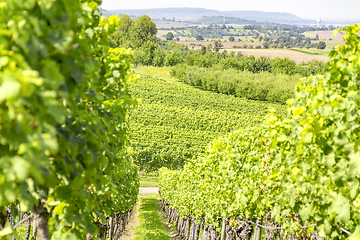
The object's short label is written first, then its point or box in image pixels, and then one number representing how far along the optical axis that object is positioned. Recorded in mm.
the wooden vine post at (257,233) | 12156
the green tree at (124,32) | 191587
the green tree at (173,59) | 165750
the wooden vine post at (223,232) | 15008
